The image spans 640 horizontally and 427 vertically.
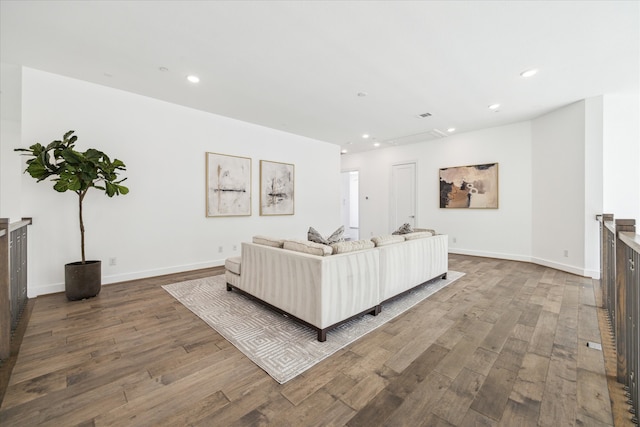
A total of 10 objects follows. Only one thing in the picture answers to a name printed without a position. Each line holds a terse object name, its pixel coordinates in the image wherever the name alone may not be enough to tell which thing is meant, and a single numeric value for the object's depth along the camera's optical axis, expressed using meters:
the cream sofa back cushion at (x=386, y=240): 3.02
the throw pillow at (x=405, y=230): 3.81
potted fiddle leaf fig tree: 2.97
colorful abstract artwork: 5.75
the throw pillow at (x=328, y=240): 2.91
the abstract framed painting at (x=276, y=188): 5.59
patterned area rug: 2.01
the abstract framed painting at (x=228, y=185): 4.80
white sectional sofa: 2.32
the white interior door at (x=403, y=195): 7.06
